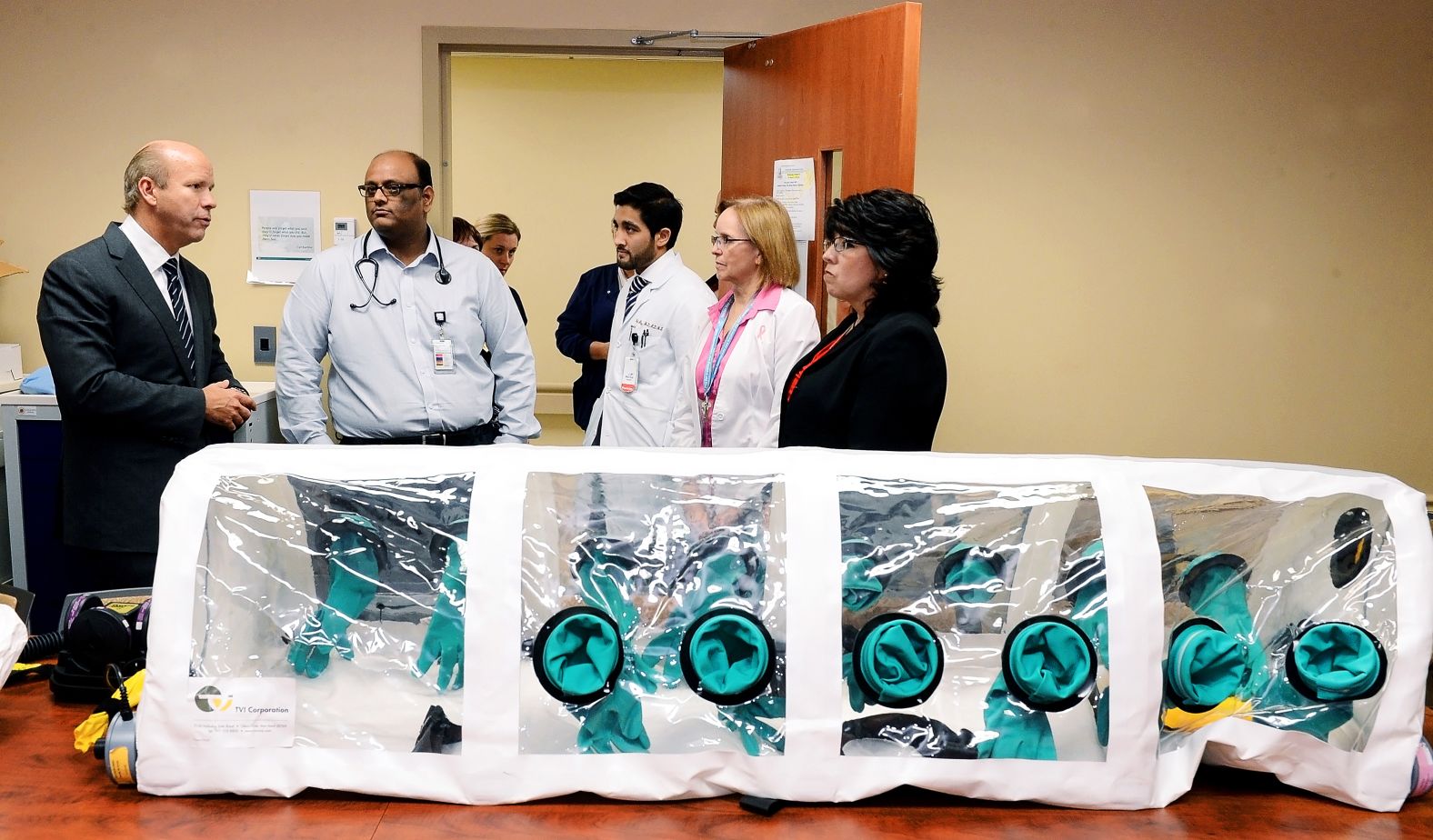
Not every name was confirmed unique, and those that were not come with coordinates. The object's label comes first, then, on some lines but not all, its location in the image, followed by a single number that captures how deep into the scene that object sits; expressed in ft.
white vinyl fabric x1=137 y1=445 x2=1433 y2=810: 4.47
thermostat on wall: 13.26
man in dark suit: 7.51
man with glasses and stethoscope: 9.09
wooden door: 8.78
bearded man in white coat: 10.15
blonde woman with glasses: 8.90
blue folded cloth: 11.11
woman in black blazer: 6.55
